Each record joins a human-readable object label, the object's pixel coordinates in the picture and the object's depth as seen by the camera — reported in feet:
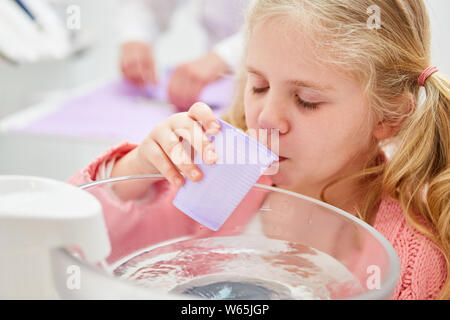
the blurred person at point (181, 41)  4.41
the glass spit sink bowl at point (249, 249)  1.32
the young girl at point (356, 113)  2.02
